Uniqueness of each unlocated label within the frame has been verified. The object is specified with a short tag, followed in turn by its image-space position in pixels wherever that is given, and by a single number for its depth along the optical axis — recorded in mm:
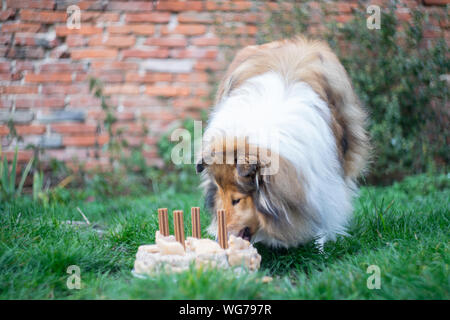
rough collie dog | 2457
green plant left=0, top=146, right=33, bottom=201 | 4301
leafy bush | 4984
